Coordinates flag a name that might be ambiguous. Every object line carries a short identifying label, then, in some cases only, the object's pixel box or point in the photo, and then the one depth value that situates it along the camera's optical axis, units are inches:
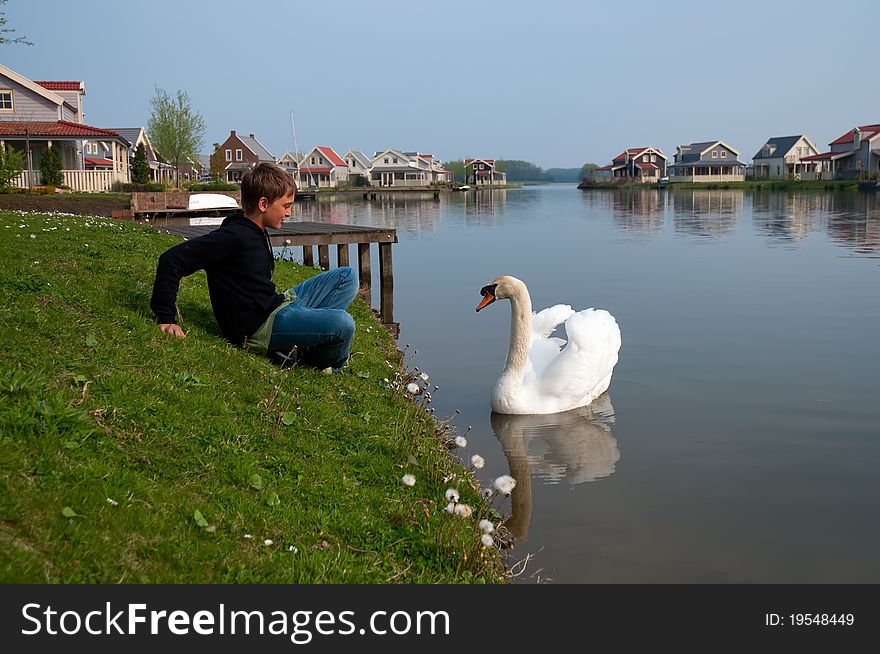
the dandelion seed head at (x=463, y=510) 190.8
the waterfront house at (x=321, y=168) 4931.1
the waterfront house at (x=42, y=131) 1660.9
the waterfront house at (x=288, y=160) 4922.7
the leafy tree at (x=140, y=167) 2124.8
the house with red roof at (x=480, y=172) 6609.3
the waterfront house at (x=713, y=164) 5167.3
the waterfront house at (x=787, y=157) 4800.7
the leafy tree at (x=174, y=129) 2915.8
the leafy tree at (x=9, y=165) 1267.2
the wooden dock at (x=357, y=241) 609.9
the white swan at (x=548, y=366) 362.9
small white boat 983.6
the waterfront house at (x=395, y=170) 5231.3
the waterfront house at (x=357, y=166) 5393.7
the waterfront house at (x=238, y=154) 4550.4
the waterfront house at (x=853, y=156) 4037.9
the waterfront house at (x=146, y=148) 2859.3
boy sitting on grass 254.8
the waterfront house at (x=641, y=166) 5812.0
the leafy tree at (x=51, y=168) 1523.1
